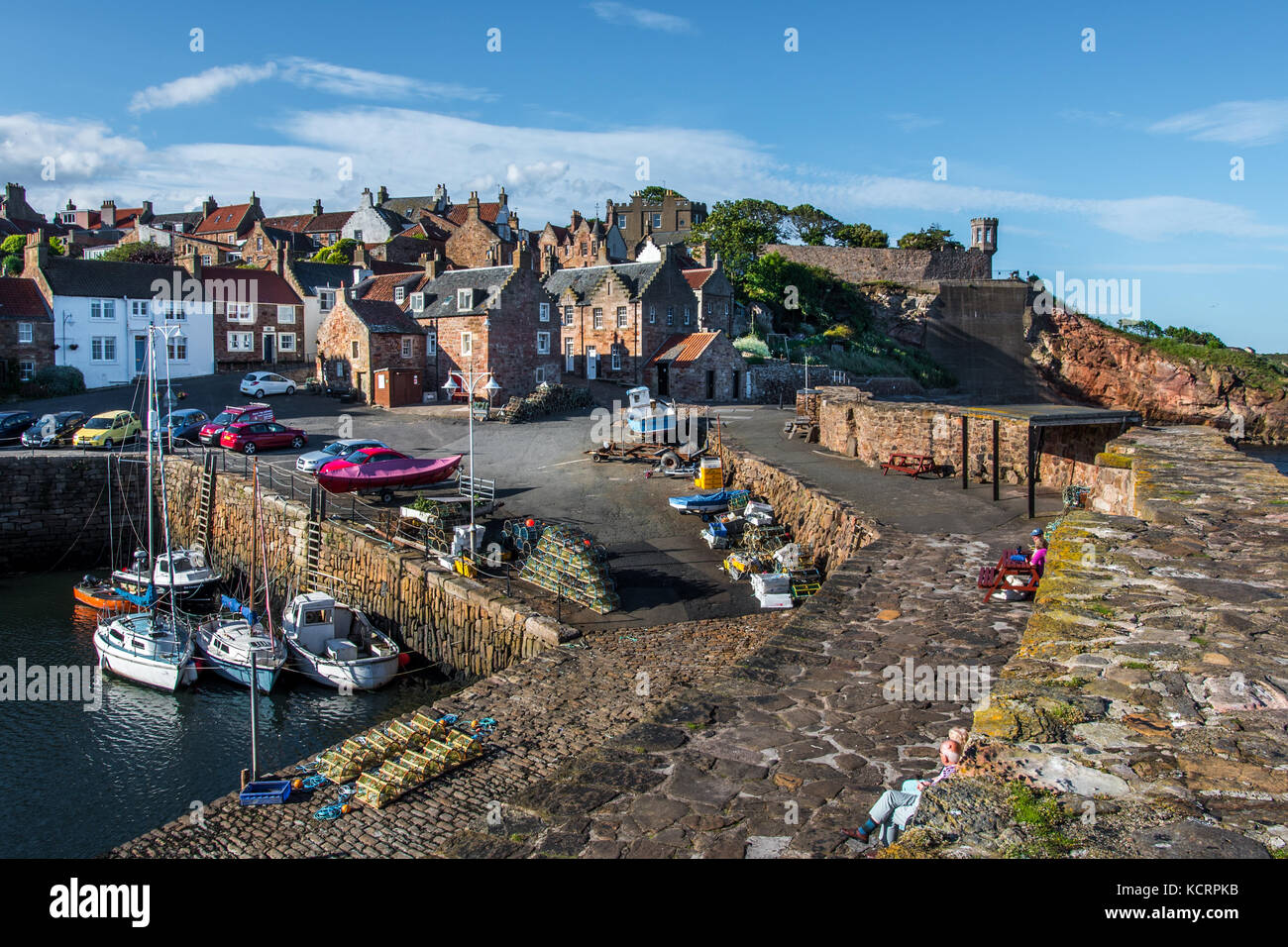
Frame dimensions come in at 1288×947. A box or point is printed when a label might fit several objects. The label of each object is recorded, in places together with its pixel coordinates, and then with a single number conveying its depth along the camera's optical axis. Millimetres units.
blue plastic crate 12031
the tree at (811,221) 82500
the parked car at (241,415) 34000
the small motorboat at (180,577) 24969
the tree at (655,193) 107125
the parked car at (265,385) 42406
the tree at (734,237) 63719
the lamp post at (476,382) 40344
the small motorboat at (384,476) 25672
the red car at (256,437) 32406
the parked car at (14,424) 33781
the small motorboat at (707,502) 23219
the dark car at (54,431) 32375
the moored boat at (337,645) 18906
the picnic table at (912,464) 21391
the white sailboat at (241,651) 19094
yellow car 32344
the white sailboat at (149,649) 19469
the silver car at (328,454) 28453
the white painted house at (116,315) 43781
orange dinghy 24234
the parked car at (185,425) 33531
